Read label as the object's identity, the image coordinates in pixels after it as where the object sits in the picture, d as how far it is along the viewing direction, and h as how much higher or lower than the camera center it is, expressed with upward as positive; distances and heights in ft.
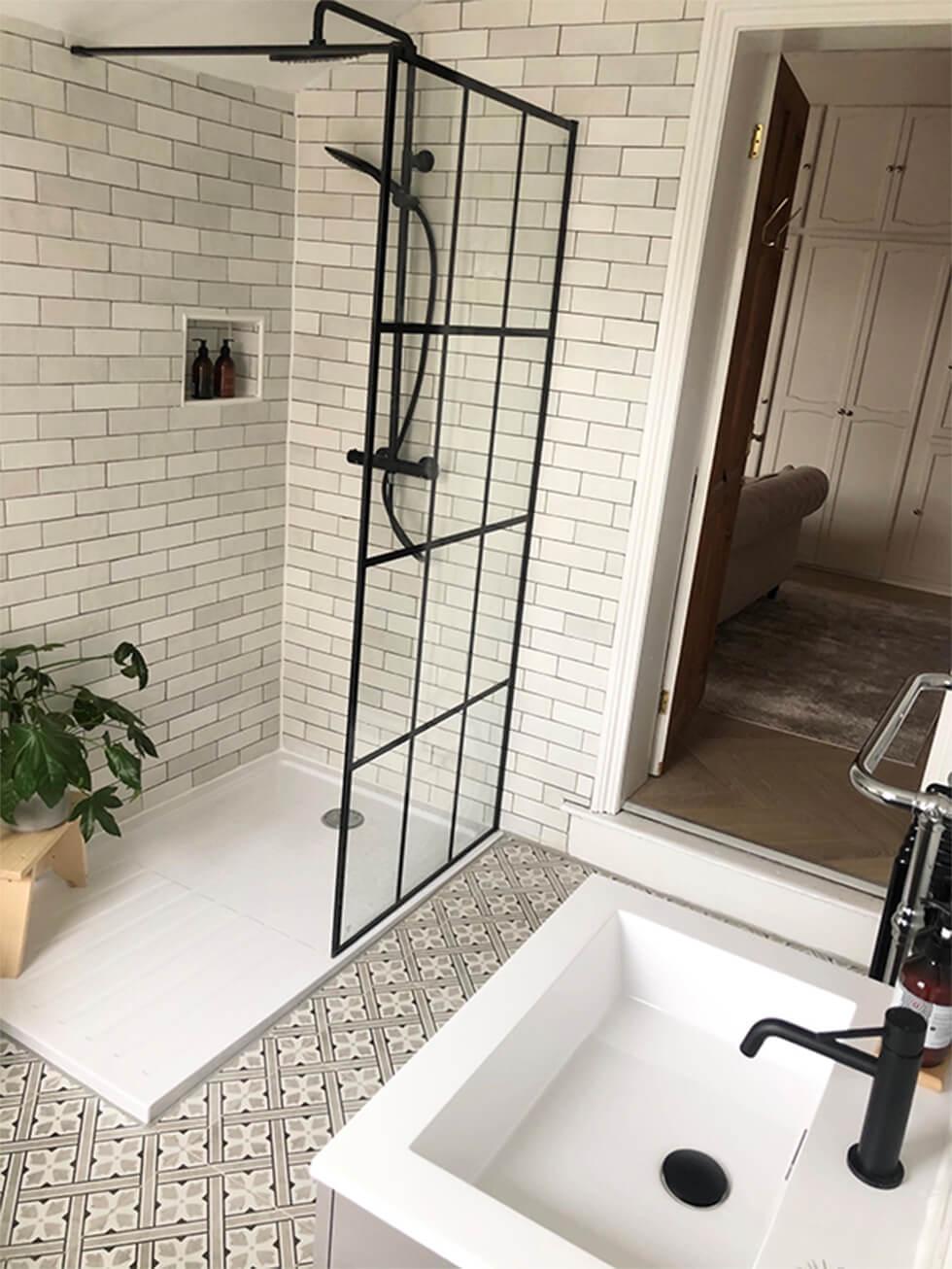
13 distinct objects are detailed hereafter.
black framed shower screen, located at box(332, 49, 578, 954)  7.50 -1.25
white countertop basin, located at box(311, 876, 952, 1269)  3.48 -3.07
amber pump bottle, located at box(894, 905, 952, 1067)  3.87 -2.29
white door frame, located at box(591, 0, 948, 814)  8.12 -0.82
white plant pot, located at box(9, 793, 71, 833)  8.43 -4.40
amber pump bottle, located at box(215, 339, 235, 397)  10.46 -0.89
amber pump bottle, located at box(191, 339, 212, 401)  10.21 -0.91
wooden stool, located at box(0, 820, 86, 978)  7.97 -4.65
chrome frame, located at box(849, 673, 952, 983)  3.85 -1.67
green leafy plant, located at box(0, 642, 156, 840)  8.01 -3.75
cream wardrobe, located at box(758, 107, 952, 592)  19.83 -0.02
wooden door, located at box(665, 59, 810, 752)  9.95 -0.40
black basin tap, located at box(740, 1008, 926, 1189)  3.46 -2.43
